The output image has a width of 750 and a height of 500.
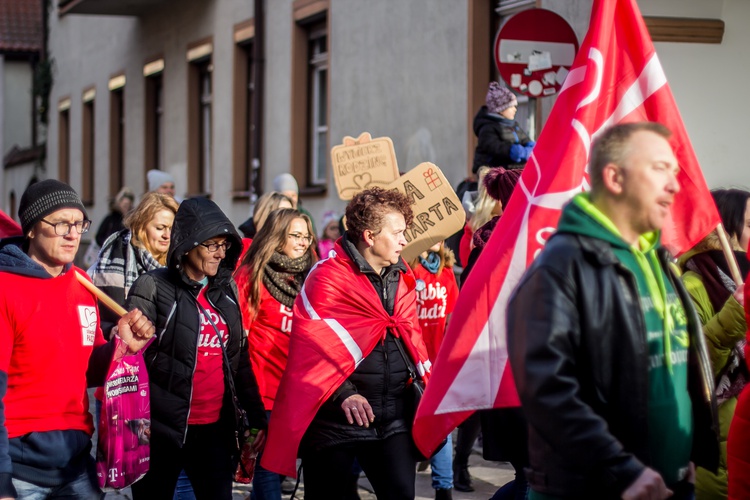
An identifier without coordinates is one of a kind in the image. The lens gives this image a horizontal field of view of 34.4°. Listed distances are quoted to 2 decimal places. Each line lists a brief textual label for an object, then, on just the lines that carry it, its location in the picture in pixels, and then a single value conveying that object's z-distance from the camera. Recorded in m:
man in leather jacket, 2.98
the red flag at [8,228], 4.39
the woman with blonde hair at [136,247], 6.40
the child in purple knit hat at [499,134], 9.12
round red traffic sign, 8.41
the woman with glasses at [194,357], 4.98
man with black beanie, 4.06
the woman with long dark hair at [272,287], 6.35
